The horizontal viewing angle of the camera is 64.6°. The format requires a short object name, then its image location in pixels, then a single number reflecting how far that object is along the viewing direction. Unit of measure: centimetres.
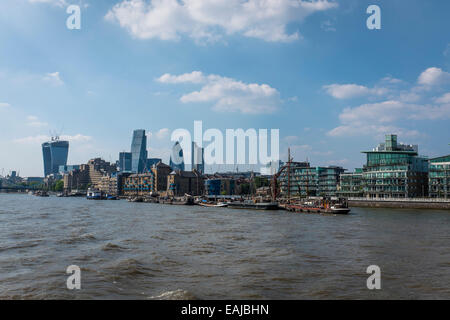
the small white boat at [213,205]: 10984
